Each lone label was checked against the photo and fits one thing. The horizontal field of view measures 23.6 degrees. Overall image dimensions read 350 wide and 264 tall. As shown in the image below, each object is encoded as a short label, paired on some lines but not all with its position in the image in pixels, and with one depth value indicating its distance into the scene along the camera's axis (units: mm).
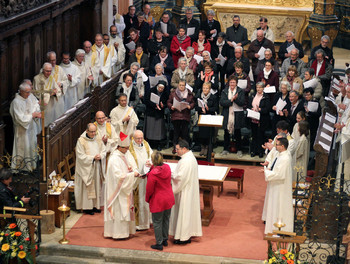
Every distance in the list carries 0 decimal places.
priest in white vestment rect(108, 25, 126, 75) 19766
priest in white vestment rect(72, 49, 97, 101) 17972
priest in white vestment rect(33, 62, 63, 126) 16469
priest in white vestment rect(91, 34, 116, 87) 18781
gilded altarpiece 23406
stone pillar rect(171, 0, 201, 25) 23380
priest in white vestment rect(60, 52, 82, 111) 17531
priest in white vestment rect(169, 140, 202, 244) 13430
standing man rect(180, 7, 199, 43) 20609
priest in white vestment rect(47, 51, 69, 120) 16941
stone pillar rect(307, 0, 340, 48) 21359
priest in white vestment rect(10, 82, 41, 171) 15289
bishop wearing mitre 13594
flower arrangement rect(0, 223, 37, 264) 12406
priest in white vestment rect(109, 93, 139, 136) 16656
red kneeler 15641
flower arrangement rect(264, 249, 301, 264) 11828
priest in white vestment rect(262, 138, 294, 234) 13797
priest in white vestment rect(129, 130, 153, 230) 14188
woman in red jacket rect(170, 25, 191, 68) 19844
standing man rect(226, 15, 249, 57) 20344
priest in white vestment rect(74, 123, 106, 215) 14742
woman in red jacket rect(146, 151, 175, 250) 13102
